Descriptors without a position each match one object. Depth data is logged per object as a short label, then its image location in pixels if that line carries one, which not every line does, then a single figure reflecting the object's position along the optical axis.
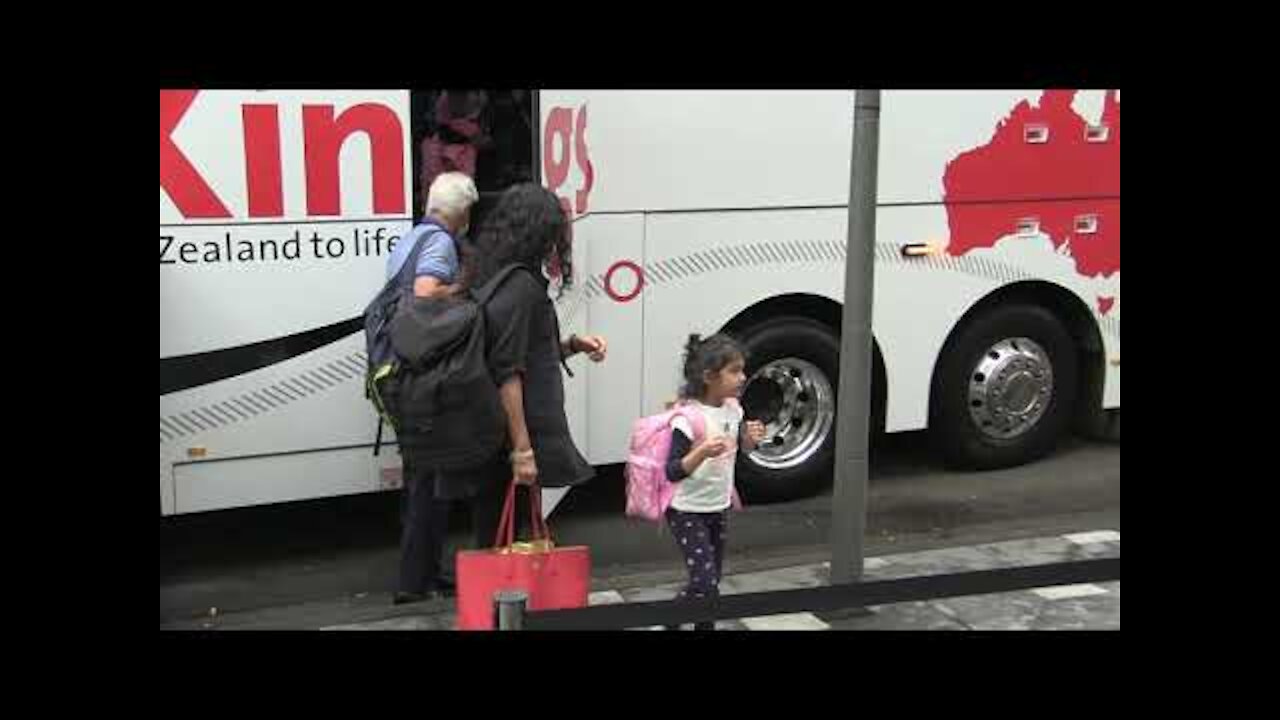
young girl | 4.61
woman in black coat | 4.74
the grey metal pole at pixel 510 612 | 3.27
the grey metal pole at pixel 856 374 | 5.46
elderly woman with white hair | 5.48
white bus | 5.73
